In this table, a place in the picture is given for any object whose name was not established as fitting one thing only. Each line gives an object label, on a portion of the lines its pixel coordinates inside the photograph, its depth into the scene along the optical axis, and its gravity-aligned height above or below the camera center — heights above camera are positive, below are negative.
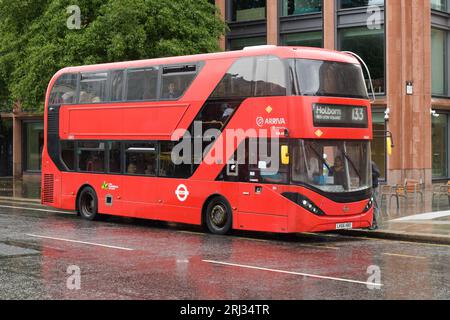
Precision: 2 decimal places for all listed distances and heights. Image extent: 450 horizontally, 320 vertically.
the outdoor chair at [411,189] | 24.29 -0.88
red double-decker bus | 15.16 +0.58
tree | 24.47 +4.63
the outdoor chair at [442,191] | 24.16 -1.05
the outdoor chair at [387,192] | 23.59 -1.10
